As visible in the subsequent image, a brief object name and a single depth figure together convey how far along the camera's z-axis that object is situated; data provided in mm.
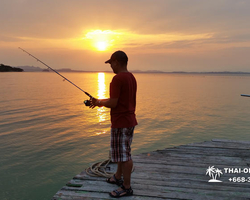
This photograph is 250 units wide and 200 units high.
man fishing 3375
